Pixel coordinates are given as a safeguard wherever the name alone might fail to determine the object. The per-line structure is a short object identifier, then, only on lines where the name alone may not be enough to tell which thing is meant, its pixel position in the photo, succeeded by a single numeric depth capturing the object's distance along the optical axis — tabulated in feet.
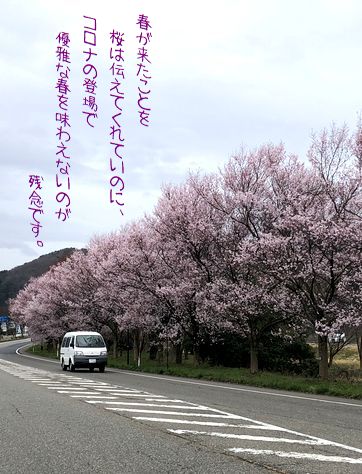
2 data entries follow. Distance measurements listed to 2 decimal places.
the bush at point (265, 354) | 125.39
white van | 91.40
